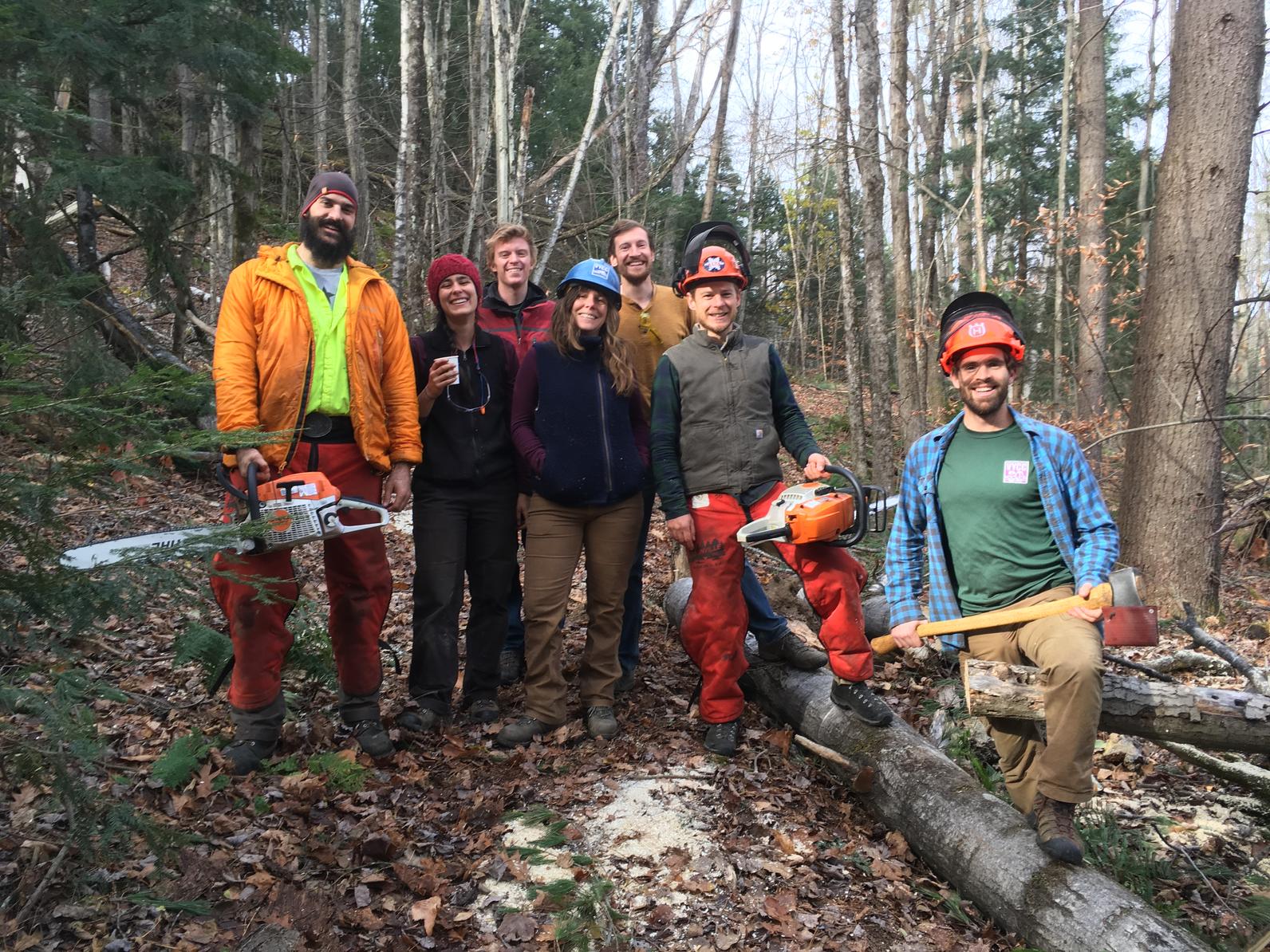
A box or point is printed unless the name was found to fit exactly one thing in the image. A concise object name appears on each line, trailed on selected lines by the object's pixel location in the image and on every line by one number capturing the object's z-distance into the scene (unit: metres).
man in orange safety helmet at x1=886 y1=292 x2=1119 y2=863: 3.10
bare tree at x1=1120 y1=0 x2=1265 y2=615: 6.03
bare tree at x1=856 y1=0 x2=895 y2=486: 10.85
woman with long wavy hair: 4.41
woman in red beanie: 4.50
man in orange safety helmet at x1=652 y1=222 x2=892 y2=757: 4.30
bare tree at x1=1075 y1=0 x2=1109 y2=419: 13.65
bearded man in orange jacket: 3.80
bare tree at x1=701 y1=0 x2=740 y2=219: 18.83
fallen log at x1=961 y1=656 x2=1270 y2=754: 3.36
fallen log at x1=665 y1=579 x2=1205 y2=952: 2.87
